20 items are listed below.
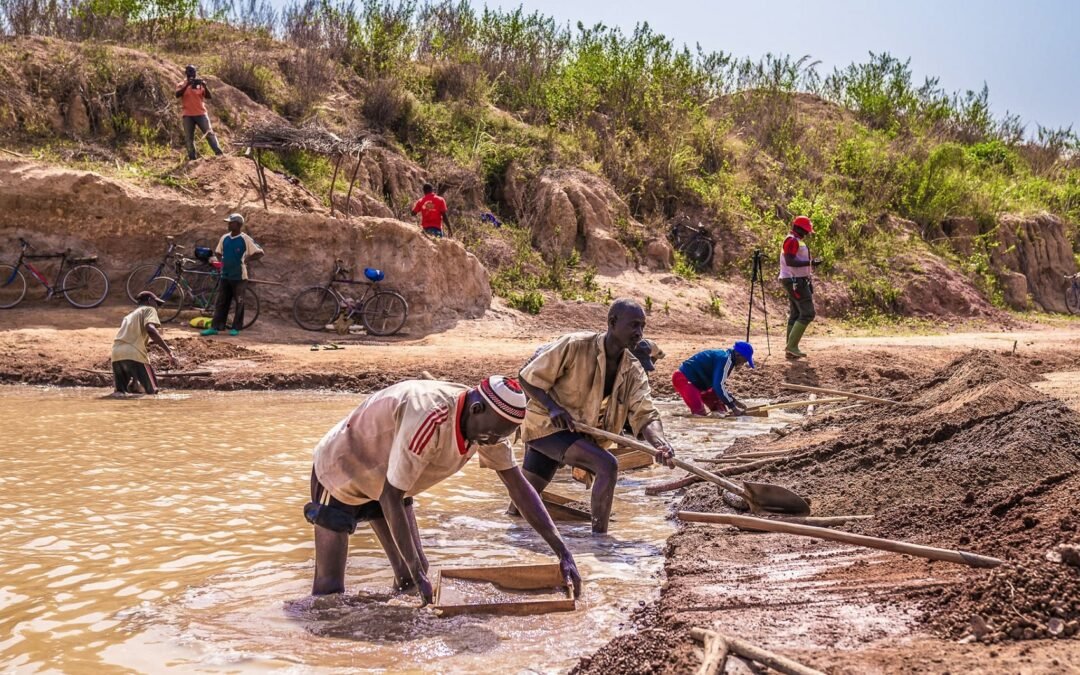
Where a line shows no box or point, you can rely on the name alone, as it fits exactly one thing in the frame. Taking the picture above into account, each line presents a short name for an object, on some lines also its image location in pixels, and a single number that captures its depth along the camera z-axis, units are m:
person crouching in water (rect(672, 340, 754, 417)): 9.06
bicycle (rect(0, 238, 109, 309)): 13.61
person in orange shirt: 15.75
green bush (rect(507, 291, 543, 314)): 16.45
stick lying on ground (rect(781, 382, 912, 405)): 9.25
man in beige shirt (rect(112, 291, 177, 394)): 10.06
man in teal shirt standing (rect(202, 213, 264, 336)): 13.07
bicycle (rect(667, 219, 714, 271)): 19.92
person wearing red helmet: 11.89
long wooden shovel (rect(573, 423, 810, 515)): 5.32
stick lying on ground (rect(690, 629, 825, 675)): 2.80
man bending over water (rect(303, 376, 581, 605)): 3.47
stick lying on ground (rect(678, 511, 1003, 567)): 3.74
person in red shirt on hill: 16.05
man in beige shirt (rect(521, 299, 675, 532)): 5.24
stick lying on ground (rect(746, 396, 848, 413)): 9.33
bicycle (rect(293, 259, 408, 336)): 14.20
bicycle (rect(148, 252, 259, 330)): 13.79
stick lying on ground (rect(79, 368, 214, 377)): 11.14
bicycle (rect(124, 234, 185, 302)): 13.92
